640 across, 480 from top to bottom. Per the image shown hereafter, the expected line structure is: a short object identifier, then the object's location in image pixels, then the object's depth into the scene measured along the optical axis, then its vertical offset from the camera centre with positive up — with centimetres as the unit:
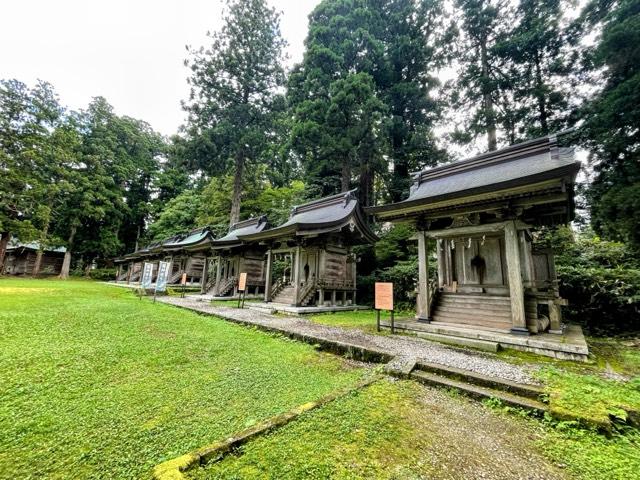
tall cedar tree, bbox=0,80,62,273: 2000 +844
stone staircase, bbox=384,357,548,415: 321 -128
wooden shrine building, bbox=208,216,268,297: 1565 +89
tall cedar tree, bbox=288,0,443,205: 1532 +1201
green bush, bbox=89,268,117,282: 3125 +13
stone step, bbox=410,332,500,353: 553 -116
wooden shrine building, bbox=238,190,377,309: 1112 +143
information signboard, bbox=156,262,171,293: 1361 +17
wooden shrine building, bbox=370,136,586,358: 599 +144
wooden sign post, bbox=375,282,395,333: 645 -26
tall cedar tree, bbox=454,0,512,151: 1494 +1314
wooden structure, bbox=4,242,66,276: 3058 +148
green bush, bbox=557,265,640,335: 734 -12
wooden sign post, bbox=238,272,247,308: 1034 -6
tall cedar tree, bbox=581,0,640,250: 810 +565
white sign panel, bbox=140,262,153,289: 1384 +8
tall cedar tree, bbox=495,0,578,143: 1308 +1140
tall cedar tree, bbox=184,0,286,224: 2045 +1417
